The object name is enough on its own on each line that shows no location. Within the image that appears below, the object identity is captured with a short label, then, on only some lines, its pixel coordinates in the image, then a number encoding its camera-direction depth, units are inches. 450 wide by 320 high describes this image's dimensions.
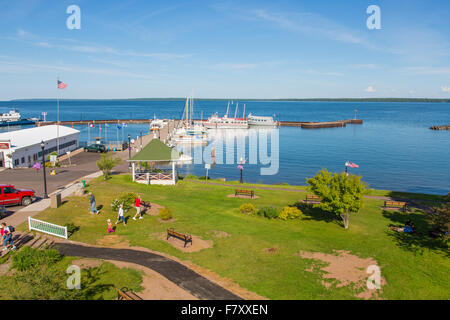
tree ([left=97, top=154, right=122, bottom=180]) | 1270.9
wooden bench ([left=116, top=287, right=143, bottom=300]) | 450.3
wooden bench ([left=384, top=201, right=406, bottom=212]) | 1036.4
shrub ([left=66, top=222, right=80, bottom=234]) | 731.4
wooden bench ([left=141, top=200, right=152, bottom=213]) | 912.3
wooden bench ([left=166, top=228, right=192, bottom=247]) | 682.2
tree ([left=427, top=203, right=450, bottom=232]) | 684.4
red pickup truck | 889.5
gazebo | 1237.1
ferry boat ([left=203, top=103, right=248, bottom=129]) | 5265.8
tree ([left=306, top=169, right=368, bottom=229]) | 792.3
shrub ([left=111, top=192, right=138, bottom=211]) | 869.2
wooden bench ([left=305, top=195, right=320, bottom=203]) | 1082.1
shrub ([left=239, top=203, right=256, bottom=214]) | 930.1
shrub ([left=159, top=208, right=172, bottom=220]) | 831.7
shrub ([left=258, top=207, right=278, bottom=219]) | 892.6
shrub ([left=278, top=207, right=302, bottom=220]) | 883.5
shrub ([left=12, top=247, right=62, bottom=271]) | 541.8
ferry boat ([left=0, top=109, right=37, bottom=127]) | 5073.8
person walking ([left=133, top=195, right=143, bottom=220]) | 828.6
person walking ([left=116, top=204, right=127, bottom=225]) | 785.8
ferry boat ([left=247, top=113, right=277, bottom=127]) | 5605.3
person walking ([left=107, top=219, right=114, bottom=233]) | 736.3
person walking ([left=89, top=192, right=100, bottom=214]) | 849.5
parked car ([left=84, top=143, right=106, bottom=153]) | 2133.4
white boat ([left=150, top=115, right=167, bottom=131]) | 4456.2
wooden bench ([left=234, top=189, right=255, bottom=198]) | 1141.4
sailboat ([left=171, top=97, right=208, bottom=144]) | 3467.0
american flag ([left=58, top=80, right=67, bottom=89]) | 1610.7
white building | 1494.8
